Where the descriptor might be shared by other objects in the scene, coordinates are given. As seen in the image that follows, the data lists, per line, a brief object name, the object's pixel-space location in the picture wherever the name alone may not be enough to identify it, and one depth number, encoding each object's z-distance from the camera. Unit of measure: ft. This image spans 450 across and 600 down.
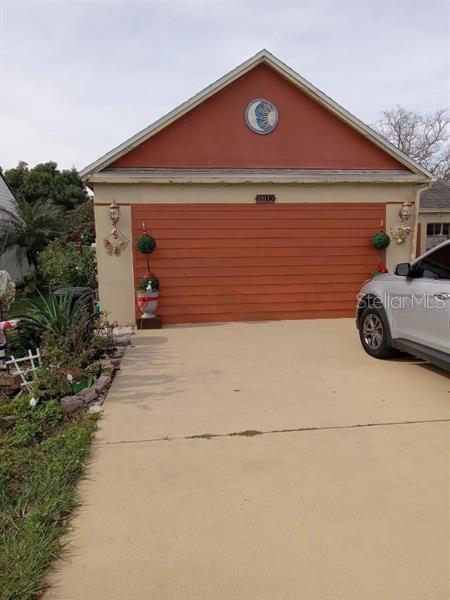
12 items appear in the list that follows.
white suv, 14.90
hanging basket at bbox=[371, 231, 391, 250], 29.76
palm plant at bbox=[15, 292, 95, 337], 17.63
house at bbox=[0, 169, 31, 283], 52.95
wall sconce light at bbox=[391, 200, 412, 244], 30.17
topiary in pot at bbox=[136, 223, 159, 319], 27.30
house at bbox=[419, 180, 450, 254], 49.42
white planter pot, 27.35
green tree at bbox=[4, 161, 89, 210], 84.79
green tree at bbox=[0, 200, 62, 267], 53.57
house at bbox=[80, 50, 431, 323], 27.99
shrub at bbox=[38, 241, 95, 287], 34.16
